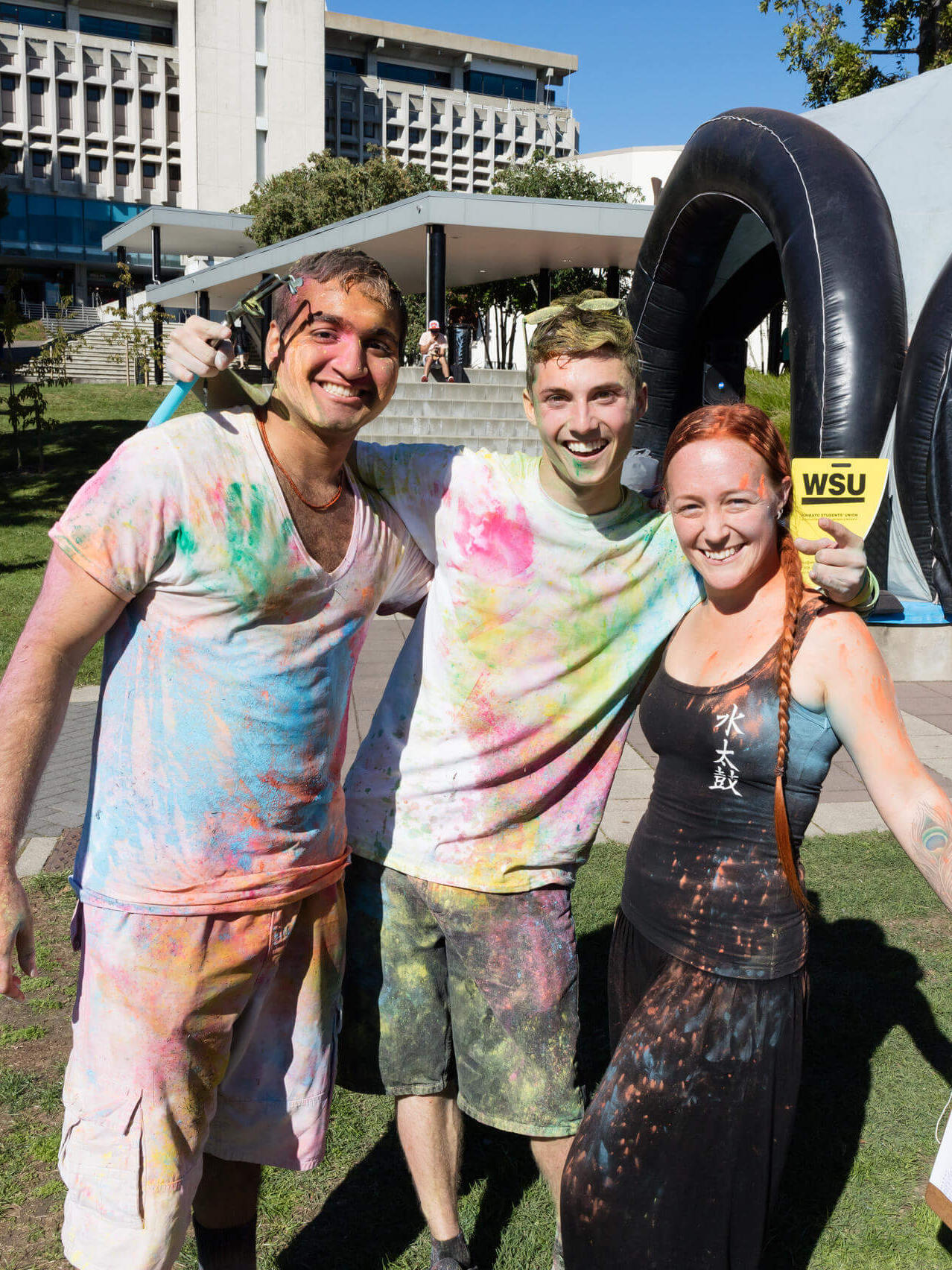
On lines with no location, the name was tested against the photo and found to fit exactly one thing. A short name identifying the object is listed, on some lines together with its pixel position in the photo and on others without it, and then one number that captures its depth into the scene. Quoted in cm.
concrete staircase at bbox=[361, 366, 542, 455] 1650
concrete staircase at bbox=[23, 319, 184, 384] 3369
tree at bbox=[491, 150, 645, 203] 3925
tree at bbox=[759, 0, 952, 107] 1817
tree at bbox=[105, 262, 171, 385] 2023
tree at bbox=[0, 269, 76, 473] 1595
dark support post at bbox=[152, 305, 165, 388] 2050
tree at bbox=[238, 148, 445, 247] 3738
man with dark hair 182
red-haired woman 197
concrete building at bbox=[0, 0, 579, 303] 5978
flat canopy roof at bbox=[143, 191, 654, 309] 1888
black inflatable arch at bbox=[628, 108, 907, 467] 643
